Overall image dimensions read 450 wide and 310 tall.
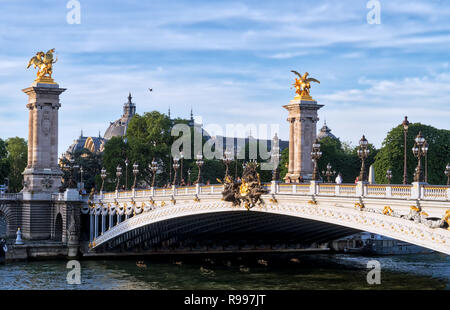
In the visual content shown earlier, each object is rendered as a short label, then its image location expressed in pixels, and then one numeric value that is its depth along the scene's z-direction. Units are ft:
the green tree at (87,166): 316.60
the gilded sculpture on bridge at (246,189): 132.36
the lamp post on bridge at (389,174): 180.04
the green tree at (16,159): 320.09
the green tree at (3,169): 287.87
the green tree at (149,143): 281.95
